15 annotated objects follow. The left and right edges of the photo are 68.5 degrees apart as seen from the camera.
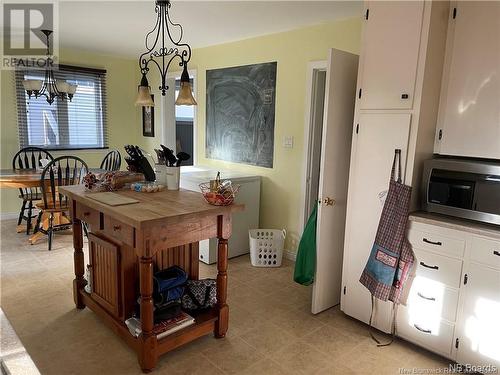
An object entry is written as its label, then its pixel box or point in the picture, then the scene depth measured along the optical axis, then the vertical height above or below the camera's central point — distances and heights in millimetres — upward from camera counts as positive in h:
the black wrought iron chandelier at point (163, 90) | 2252 +254
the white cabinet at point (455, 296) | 1996 -882
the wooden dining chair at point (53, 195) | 3826 -749
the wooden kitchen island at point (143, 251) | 1948 -764
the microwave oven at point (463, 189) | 2021 -266
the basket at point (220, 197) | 2184 -382
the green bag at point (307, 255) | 2746 -900
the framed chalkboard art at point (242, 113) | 3918 +223
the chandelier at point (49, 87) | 3961 +438
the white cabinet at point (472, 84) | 2078 +345
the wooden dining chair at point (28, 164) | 4352 -514
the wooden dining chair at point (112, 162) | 4971 -476
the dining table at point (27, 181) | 3803 -590
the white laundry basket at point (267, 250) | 3629 -1145
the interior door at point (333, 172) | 2488 -246
